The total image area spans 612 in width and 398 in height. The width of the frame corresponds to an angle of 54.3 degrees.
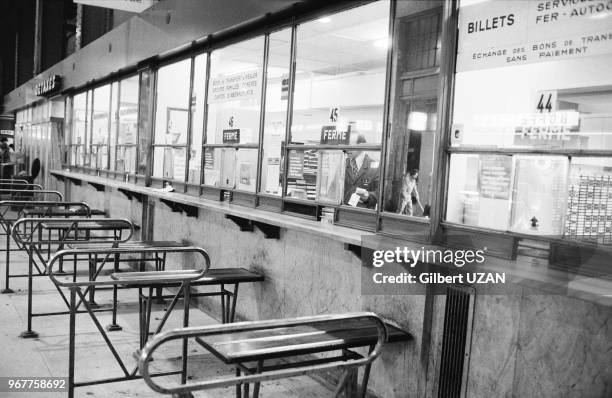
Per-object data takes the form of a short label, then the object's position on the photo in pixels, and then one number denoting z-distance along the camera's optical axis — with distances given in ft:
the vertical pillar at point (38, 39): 58.49
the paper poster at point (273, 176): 18.31
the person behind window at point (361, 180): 14.87
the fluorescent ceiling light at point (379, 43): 22.71
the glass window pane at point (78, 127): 42.73
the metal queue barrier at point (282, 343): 7.72
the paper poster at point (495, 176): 11.69
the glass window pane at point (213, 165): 21.79
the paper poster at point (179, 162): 24.90
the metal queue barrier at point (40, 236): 17.71
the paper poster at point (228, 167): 20.90
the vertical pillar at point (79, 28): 43.80
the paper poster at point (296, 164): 17.33
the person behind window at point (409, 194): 13.09
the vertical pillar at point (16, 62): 79.25
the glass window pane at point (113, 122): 34.86
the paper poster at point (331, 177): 15.98
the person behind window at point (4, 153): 63.00
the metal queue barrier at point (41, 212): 23.00
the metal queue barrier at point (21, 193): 49.48
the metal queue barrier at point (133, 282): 12.50
